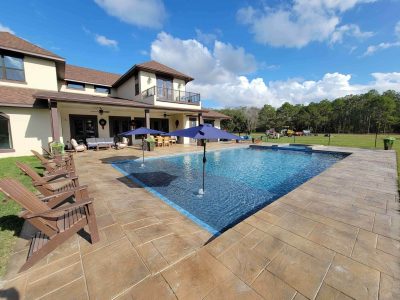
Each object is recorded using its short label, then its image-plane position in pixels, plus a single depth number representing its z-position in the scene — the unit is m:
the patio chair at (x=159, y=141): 16.55
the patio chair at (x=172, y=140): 18.05
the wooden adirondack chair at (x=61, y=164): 5.56
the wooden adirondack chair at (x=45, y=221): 2.21
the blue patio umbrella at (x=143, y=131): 8.58
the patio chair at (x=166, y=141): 17.12
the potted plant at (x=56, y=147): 10.19
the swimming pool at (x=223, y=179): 4.71
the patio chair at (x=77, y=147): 12.61
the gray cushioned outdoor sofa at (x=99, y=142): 13.86
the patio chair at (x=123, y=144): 14.70
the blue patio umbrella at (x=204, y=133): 4.83
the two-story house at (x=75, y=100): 10.77
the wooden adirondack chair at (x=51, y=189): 3.00
